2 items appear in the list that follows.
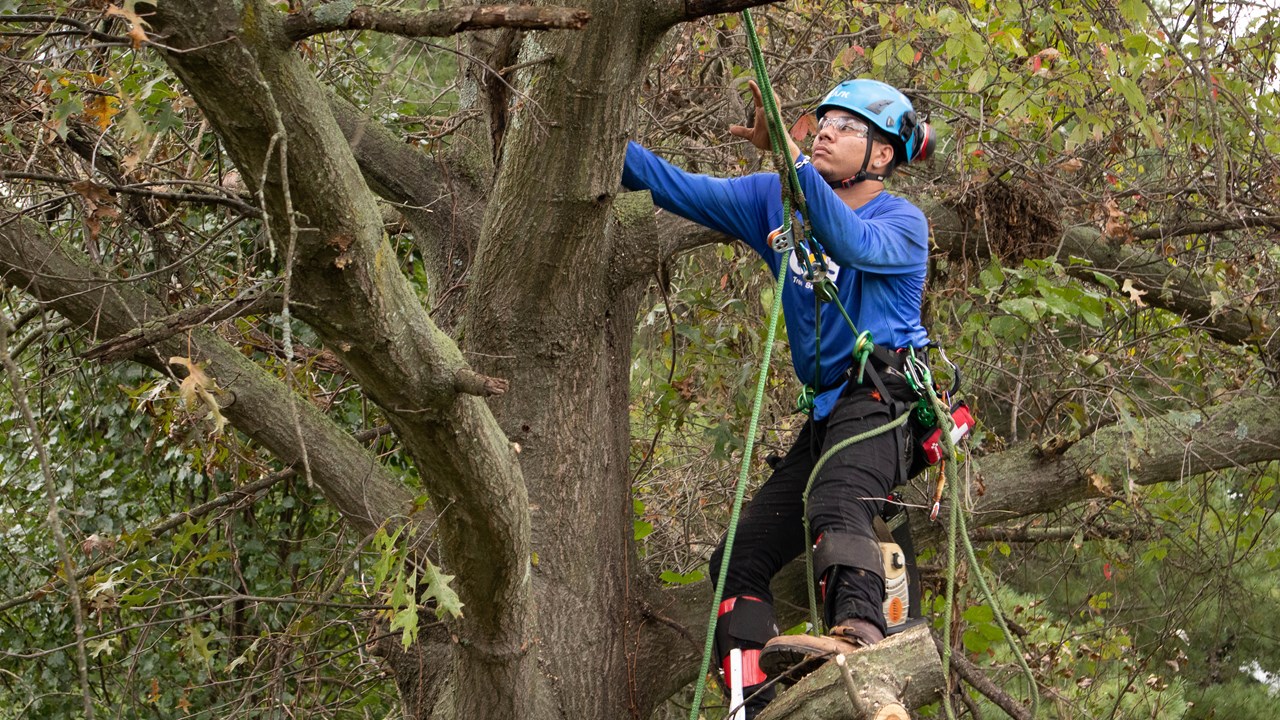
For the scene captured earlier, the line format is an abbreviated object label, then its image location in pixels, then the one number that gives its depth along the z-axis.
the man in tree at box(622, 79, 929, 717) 5.91
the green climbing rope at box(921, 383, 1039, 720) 5.61
